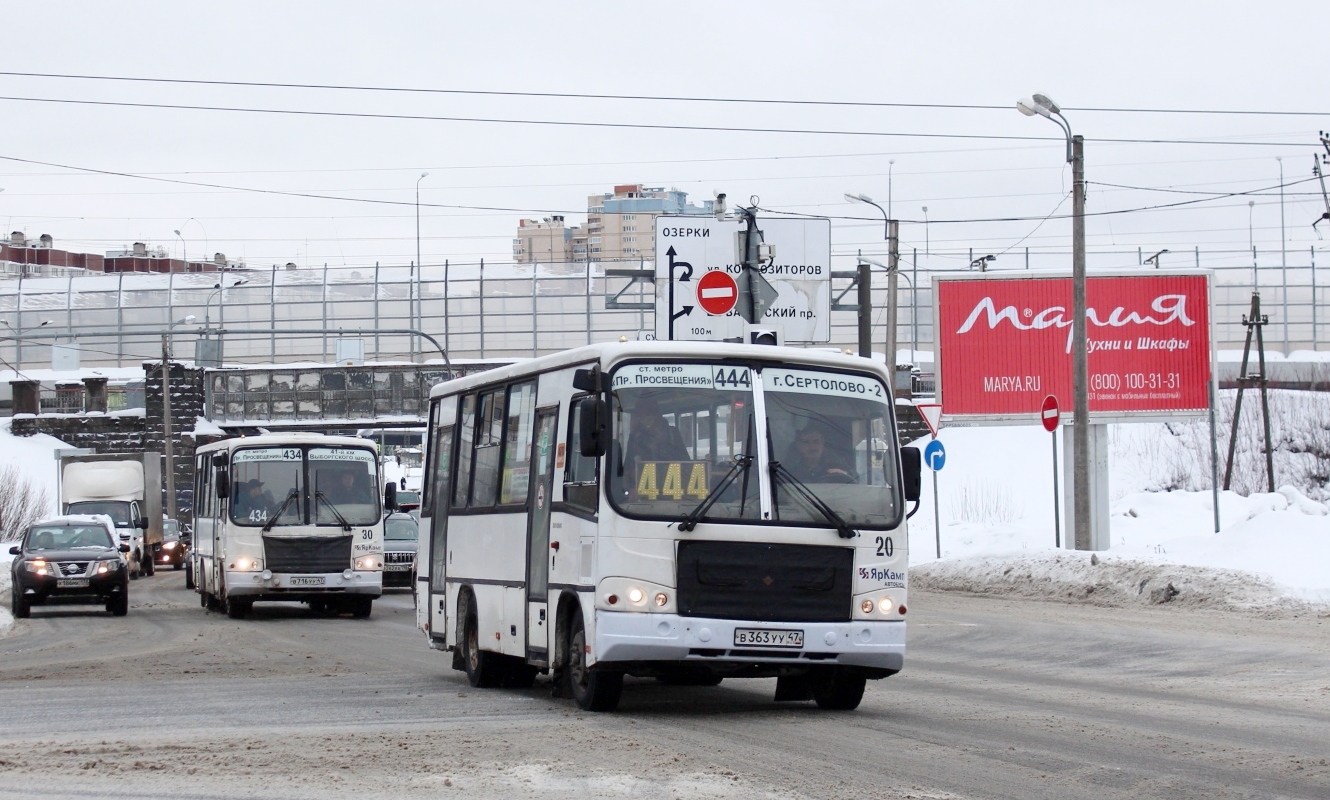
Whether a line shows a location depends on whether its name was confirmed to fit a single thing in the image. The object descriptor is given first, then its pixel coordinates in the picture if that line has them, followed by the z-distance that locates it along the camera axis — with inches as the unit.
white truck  1903.3
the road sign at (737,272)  1755.7
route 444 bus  461.7
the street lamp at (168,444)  2434.8
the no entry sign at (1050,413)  1249.4
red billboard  1446.9
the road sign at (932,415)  1363.2
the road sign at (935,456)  1349.7
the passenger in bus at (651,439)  468.8
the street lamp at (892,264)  1593.9
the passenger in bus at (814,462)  476.4
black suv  1138.0
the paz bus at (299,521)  1067.3
